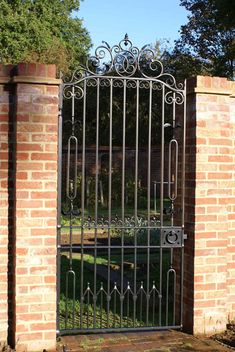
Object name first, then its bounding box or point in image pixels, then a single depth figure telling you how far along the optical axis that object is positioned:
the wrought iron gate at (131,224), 4.47
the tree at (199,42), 26.80
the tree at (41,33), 30.84
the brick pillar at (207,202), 4.61
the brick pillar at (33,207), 4.11
